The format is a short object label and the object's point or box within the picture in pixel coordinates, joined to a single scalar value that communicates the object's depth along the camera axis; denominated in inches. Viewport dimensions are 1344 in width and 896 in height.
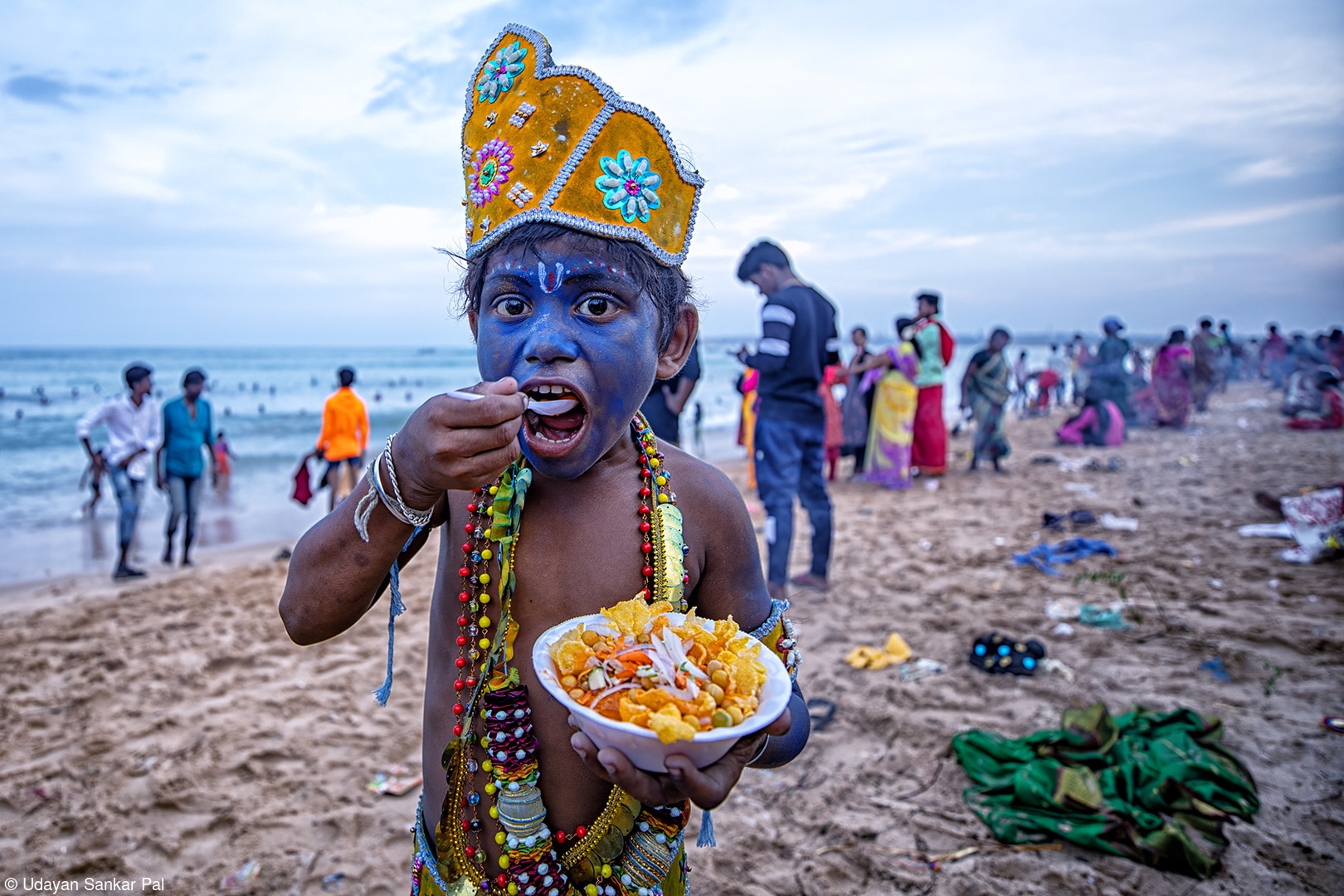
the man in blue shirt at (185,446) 324.2
